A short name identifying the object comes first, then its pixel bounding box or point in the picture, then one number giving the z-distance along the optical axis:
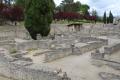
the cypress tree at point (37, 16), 12.63
